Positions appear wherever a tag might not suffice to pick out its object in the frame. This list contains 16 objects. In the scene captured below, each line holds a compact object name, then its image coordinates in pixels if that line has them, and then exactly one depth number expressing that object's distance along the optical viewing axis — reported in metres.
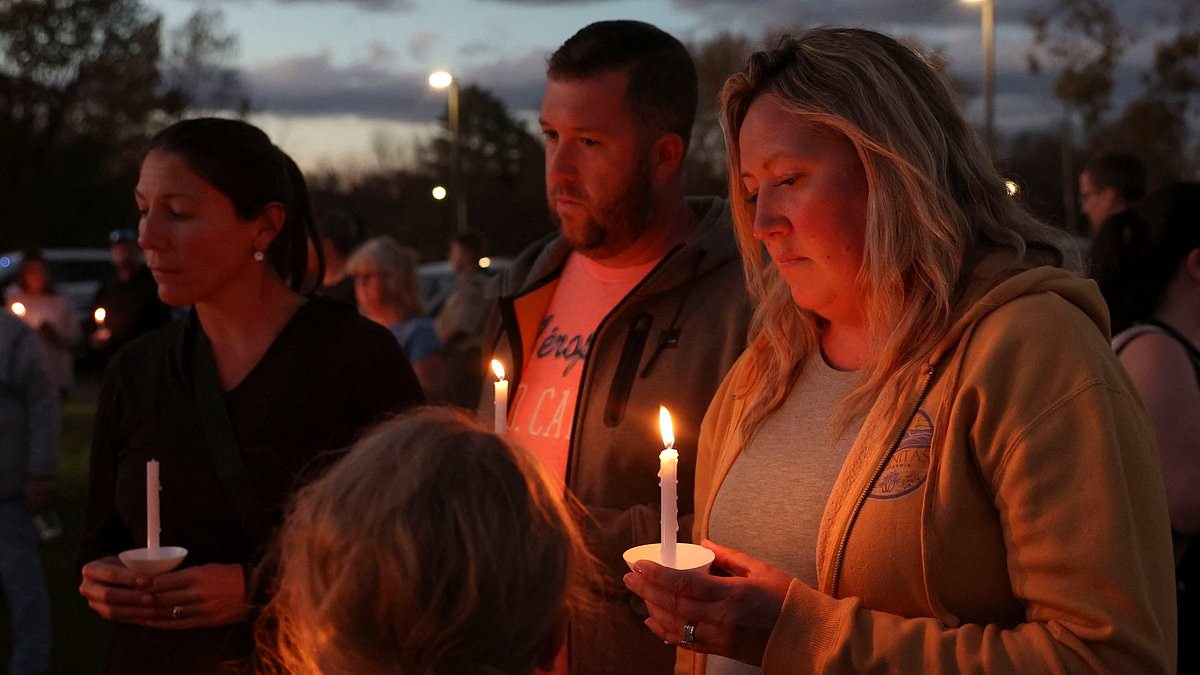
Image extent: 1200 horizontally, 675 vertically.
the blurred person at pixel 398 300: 6.64
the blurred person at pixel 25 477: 5.84
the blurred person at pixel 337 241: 7.45
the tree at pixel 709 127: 32.66
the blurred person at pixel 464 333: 9.91
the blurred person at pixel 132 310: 6.98
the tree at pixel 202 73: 33.78
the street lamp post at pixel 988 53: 21.44
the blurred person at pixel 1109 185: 6.46
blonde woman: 1.81
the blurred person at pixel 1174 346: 3.15
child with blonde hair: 1.53
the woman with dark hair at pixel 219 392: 2.77
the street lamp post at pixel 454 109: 23.53
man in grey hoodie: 2.96
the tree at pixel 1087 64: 31.14
